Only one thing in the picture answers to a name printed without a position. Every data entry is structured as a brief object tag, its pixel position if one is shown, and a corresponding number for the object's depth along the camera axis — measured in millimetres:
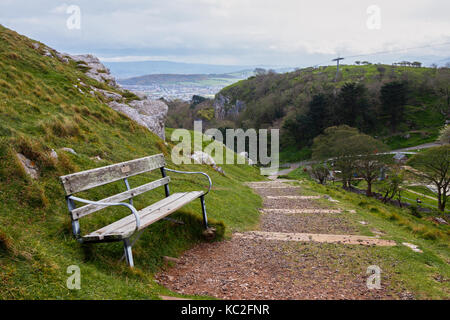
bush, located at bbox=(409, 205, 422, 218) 28509
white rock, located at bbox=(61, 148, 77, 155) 8305
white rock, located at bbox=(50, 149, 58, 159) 6843
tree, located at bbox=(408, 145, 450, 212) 39125
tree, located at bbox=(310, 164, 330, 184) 49216
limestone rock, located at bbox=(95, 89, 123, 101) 21828
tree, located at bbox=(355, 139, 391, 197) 42969
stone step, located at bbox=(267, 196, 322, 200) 14805
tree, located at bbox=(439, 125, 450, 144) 60819
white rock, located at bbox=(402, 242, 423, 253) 7066
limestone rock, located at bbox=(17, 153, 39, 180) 6055
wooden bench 4699
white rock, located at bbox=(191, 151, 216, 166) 20248
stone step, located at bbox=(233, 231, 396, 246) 7625
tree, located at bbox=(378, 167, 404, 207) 40219
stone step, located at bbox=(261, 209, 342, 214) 11812
